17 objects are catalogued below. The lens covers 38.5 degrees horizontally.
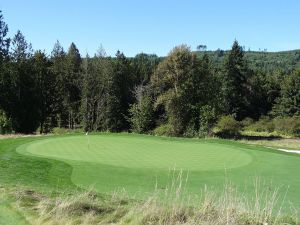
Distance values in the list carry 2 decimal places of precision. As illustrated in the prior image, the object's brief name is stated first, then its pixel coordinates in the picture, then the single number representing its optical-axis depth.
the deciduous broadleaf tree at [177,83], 35.69
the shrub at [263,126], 52.04
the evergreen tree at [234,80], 54.88
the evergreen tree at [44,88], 40.41
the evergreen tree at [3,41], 38.28
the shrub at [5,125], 30.52
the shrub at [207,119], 33.72
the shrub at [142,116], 39.16
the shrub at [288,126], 47.79
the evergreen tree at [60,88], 44.94
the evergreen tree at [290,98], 55.53
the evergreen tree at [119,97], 48.09
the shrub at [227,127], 39.42
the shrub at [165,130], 36.19
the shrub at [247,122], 53.76
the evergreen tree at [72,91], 49.50
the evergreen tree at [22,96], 36.97
